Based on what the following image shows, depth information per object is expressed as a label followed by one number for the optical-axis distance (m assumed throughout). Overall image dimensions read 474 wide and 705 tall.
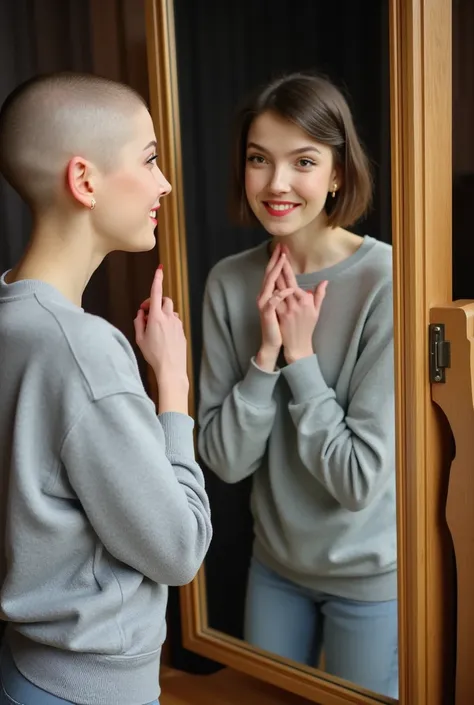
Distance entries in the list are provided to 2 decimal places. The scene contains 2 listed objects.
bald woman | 0.96
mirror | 1.39
